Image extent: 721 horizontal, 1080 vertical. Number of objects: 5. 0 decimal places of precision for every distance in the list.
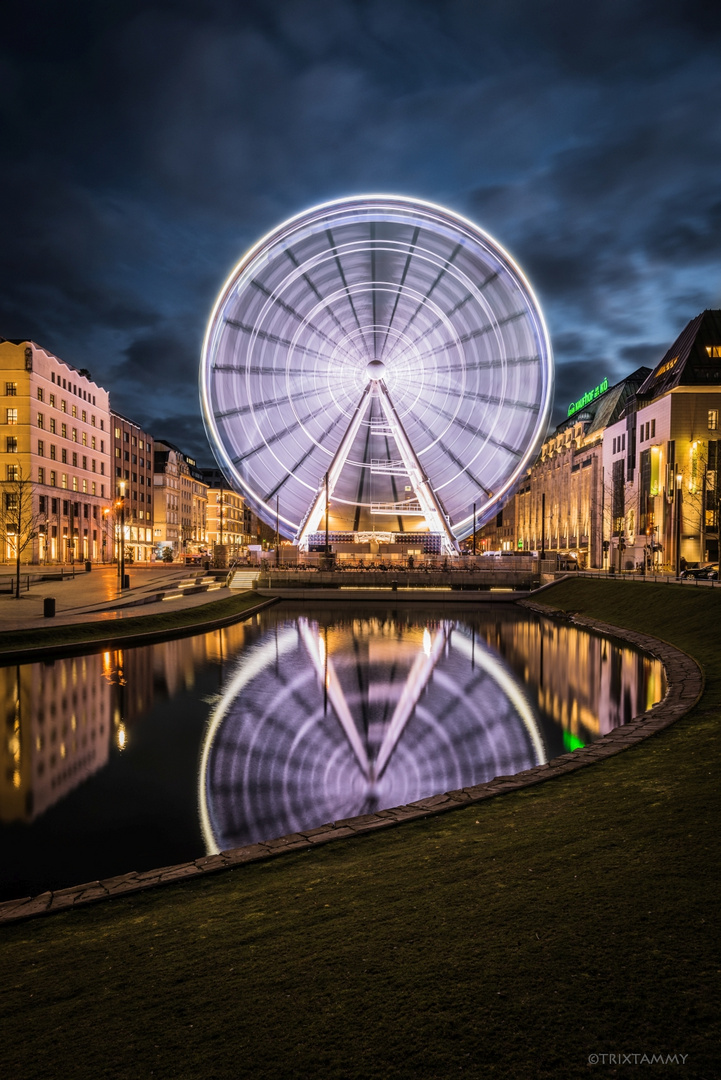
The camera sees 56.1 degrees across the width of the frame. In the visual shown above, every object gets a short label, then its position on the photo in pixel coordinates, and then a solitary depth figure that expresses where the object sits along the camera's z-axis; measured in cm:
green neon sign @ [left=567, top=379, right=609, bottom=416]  9619
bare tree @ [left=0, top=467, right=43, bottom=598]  5497
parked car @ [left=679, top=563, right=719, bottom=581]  4308
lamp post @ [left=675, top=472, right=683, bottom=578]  3591
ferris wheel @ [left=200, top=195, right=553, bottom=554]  4097
